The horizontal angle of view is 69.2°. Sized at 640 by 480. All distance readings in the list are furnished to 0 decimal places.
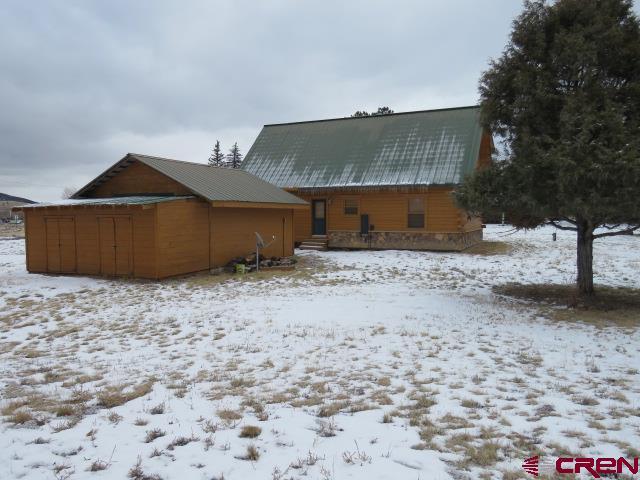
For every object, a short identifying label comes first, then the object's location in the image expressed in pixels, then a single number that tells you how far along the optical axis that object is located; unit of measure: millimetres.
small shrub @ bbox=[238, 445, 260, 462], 3949
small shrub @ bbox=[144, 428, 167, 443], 4316
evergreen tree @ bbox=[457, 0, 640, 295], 9016
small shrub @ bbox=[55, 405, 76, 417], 4922
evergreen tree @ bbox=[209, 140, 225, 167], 74750
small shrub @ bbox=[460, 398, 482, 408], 5047
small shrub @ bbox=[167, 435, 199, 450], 4174
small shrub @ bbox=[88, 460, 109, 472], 3783
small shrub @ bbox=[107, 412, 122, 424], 4738
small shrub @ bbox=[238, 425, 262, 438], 4371
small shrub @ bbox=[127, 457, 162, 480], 3664
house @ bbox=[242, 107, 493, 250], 21891
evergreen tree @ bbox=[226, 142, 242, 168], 73250
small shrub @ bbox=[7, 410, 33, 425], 4721
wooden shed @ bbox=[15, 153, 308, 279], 14680
